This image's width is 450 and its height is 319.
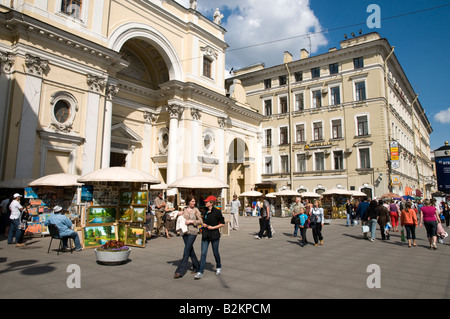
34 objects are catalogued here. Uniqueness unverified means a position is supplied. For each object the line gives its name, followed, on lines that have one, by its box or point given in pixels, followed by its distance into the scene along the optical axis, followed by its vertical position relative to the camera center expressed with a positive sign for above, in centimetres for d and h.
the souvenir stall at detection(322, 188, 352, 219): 2831 -36
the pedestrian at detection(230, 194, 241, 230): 1797 -77
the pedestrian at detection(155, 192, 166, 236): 1487 -58
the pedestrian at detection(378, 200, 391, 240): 1326 -66
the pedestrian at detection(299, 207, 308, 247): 1192 -93
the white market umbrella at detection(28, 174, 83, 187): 1290 +71
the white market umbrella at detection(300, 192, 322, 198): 2852 +54
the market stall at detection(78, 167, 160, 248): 1091 -32
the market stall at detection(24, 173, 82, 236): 1297 -2
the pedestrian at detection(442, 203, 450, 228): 2094 -79
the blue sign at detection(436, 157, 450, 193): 2450 +227
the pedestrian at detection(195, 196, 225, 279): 716 -70
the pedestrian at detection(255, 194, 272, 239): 1380 -85
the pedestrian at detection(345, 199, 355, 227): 2117 -92
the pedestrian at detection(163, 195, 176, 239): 1448 -94
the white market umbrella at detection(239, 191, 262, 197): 2794 +55
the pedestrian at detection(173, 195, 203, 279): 706 -79
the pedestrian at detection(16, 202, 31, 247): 1097 -98
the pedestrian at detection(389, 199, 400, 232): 1784 -65
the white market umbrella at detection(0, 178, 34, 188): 1393 +64
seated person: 962 -82
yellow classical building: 1548 +723
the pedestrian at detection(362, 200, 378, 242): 1307 -59
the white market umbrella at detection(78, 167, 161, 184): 1074 +80
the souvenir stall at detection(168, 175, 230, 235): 1494 +57
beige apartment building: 3178 +920
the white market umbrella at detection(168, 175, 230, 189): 1485 +82
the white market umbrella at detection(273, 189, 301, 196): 2818 +68
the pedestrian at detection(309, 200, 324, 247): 1201 -82
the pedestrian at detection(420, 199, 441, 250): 1148 -69
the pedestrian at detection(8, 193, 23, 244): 1094 -63
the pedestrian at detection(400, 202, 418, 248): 1180 -65
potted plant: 794 -140
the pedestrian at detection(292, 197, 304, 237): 1361 -62
